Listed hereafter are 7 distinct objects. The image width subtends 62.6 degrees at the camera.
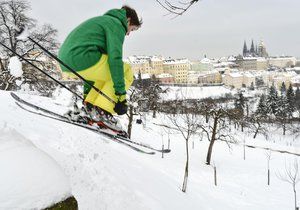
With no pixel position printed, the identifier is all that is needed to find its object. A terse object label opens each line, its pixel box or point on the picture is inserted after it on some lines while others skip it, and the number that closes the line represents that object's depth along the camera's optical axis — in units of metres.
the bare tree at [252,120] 38.60
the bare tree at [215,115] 20.50
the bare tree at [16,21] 15.28
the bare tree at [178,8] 3.35
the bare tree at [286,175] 19.35
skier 3.11
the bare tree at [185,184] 11.40
